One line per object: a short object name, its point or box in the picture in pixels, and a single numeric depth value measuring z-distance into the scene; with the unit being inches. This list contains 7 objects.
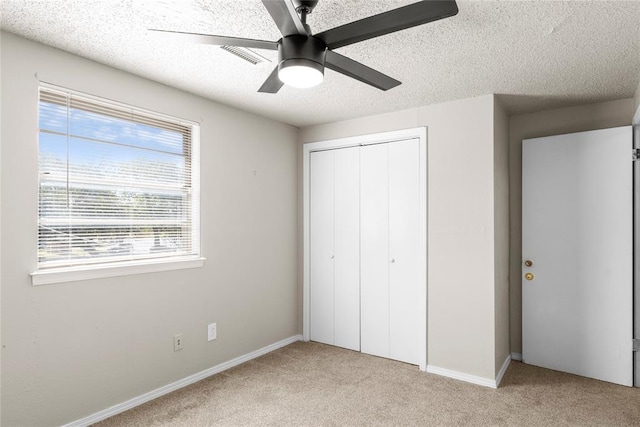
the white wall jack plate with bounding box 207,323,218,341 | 126.6
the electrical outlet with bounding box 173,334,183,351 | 116.0
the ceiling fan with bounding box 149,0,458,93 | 53.7
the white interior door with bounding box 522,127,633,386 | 121.2
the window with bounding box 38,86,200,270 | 91.4
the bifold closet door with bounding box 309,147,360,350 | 152.3
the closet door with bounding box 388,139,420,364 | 137.3
